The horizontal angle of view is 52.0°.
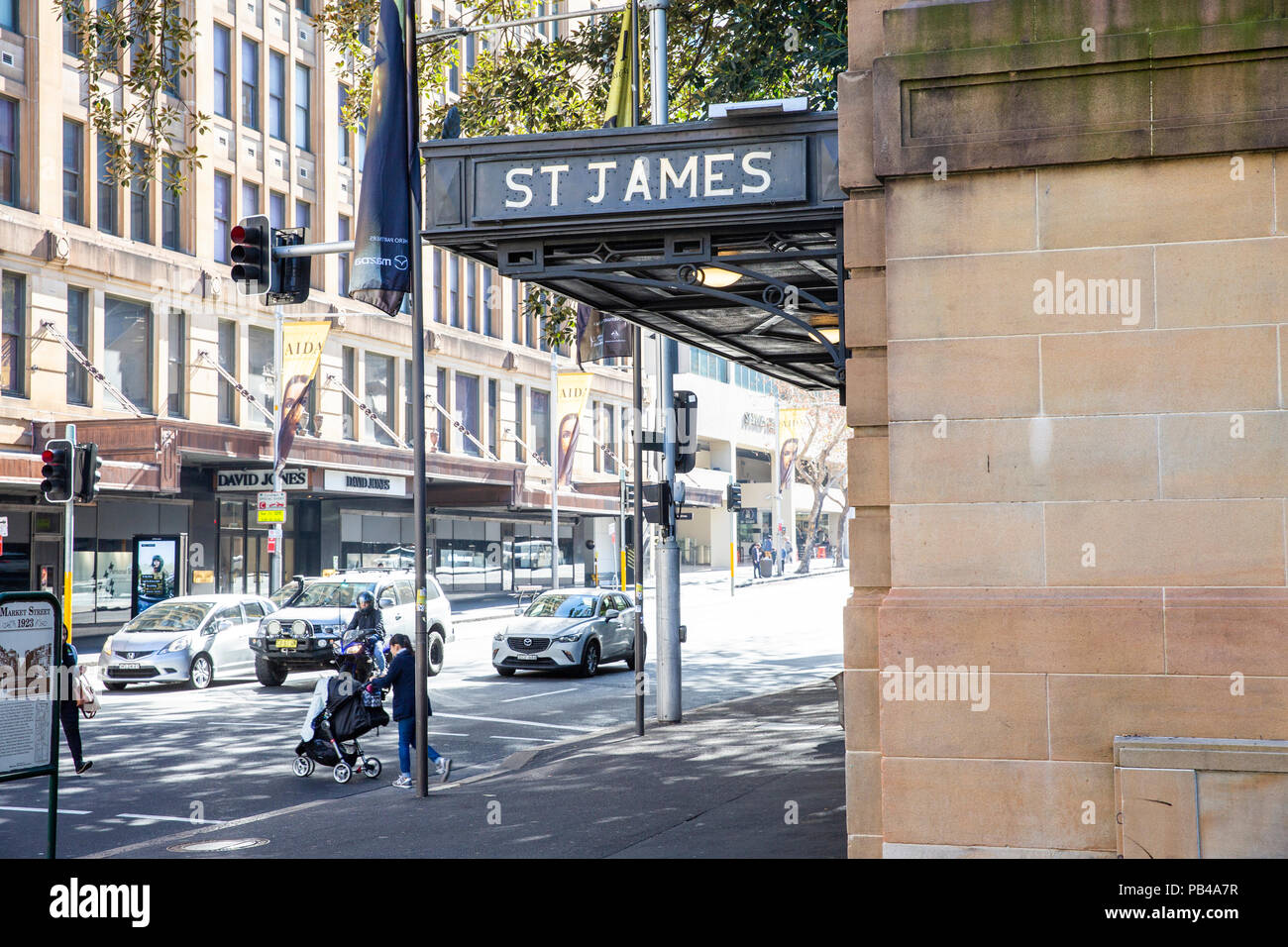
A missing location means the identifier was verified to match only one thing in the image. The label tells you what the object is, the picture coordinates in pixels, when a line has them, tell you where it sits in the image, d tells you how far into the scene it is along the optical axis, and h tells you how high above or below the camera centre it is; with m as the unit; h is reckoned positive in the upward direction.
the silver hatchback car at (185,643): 22.06 -1.70
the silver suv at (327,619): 22.39 -1.40
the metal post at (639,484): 16.00 +0.63
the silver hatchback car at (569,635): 23.70 -1.79
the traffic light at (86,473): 19.31 +1.07
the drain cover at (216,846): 9.74 -2.27
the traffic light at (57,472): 18.98 +1.07
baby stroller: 13.20 -1.88
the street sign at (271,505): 31.95 +0.90
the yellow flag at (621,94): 13.31 +4.52
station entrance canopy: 8.27 +2.14
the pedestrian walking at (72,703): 13.09 -1.60
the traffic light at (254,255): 13.09 +2.87
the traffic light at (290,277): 13.34 +2.69
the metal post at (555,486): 45.22 +1.78
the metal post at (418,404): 11.64 +1.17
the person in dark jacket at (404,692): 12.66 -1.48
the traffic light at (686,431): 16.97 +1.34
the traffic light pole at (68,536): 18.56 +0.14
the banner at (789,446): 62.47 +4.19
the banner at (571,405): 43.12 +4.33
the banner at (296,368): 32.59 +4.34
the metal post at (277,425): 32.53 +2.87
